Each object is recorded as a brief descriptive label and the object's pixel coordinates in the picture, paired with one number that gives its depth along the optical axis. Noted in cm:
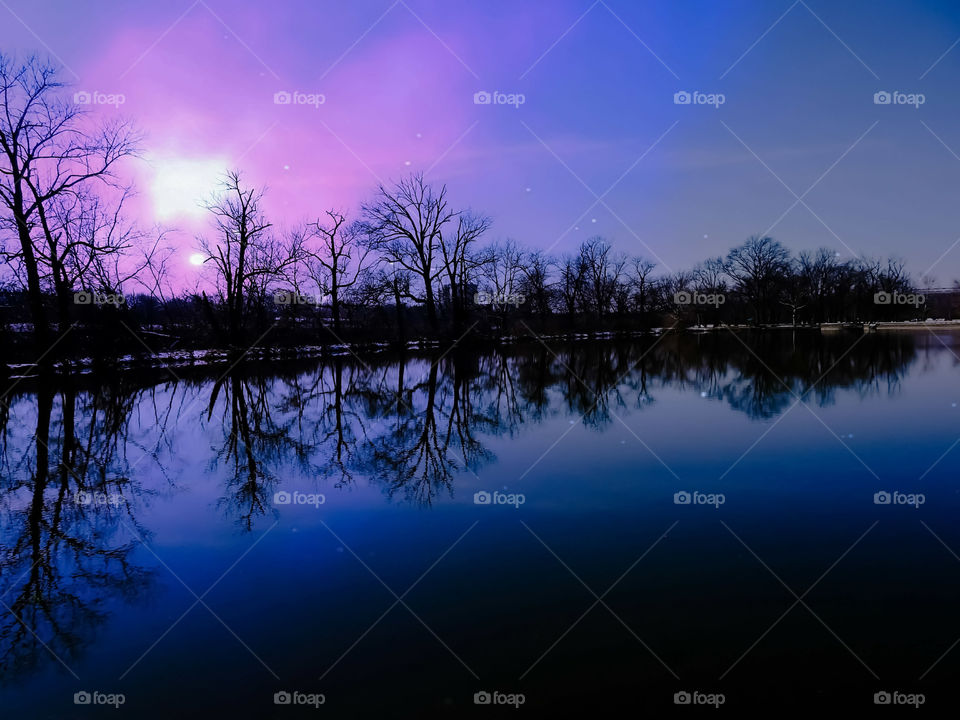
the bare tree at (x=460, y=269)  4825
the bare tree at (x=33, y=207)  2364
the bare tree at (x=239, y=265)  3631
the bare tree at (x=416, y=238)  4678
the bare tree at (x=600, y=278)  7681
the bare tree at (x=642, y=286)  8033
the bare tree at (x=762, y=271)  9088
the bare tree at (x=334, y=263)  4572
